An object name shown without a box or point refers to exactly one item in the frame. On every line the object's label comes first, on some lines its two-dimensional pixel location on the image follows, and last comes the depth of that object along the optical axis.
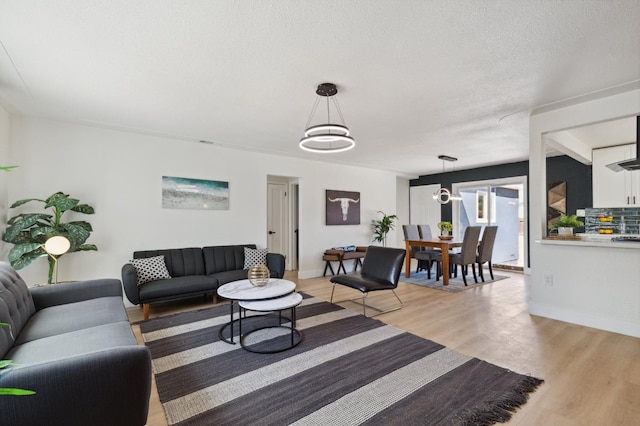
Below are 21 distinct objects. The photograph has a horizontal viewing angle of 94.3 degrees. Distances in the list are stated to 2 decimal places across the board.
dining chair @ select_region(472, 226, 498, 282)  5.44
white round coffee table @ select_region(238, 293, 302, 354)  2.67
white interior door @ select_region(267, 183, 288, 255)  6.92
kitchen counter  3.02
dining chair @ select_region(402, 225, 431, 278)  6.19
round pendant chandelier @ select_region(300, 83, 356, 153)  2.77
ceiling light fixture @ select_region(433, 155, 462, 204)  5.98
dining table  5.23
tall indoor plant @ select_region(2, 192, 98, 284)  3.16
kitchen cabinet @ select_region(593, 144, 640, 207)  4.57
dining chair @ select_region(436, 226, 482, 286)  5.11
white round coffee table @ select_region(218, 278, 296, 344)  2.77
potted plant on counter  3.70
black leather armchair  3.65
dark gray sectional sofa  1.25
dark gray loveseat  3.50
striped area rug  1.82
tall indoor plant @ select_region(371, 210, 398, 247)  7.04
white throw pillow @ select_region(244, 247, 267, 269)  4.67
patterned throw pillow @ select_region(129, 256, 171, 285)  3.80
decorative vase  3.14
